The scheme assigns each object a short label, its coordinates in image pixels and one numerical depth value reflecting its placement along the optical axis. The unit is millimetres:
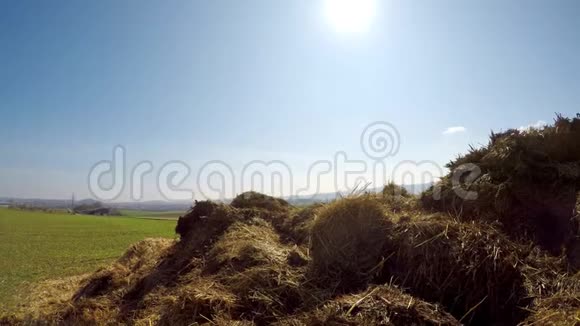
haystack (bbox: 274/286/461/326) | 3393
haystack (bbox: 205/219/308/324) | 4297
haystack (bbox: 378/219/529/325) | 3920
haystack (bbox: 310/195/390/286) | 4770
